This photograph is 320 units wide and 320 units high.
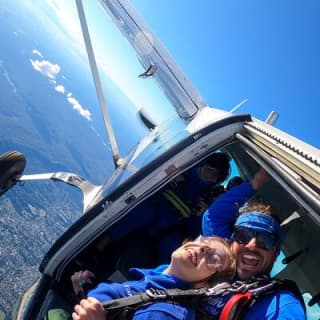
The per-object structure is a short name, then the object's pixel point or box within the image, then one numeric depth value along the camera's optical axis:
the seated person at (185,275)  1.74
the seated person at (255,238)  1.56
